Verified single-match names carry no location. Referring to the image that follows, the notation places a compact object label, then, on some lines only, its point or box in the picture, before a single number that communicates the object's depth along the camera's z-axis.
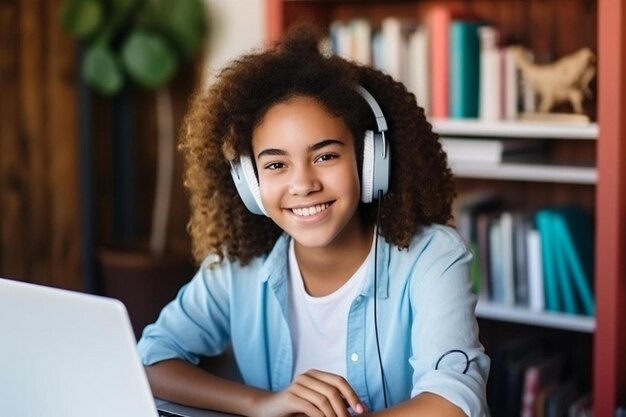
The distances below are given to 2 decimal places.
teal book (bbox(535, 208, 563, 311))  2.75
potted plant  3.32
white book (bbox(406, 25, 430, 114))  2.87
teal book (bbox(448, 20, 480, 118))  2.81
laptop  0.99
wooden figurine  2.66
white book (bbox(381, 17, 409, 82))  2.89
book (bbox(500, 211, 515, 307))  2.82
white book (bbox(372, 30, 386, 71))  2.93
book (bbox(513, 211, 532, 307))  2.80
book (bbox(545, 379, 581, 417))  2.83
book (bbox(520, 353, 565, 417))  2.83
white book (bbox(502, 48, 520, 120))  2.78
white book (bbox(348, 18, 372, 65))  2.93
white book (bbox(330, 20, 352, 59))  2.96
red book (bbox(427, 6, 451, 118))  2.83
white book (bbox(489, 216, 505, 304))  2.85
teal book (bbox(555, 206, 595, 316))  2.70
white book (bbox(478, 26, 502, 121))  2.79
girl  1.48
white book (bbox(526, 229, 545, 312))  2.77
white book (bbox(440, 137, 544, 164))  2.79
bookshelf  2.47
